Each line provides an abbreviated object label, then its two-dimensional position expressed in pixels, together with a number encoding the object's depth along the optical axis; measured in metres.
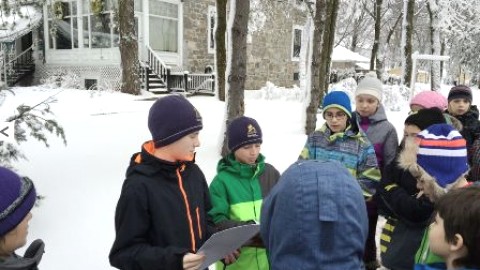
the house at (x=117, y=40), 19.14
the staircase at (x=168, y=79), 18.03
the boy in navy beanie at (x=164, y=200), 1.96
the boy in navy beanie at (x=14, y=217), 1.73
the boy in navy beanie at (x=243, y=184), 2.60
